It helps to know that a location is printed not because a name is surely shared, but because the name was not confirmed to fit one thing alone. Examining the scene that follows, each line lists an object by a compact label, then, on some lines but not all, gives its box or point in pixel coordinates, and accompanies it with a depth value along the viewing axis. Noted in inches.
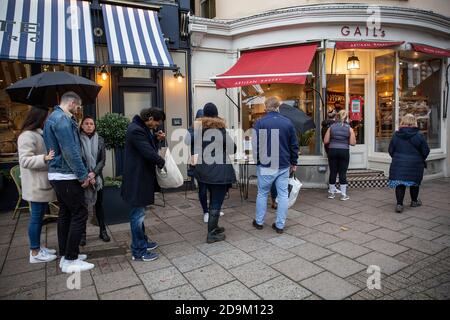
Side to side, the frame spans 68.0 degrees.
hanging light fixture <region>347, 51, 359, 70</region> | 340.8
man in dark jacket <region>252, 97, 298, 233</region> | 191.0
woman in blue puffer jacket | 231.1
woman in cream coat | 151.6
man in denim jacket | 138.3
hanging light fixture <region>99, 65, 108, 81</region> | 264.5
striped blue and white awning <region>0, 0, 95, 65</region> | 231.6
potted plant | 211.2
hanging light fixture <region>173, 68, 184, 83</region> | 300.4
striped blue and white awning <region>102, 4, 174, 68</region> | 259.1
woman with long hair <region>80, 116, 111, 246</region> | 169.5
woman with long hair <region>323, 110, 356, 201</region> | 263.3
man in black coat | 147.2
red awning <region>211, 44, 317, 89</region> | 268.4
